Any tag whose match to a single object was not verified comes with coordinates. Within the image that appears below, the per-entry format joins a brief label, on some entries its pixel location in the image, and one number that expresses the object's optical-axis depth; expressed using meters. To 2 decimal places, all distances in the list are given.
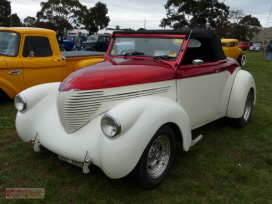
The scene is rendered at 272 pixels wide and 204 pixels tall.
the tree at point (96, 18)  59.00
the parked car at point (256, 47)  36.73
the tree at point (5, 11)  62.28
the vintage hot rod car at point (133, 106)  2.56
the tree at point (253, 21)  64.31
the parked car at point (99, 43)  17.09
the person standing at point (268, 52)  19.32
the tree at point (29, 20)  76.25
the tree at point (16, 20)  66.56
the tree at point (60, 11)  58.53
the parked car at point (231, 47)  15.23
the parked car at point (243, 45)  37.09
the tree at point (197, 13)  42.53
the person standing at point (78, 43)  15.09
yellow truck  5.66
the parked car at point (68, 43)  19.03
